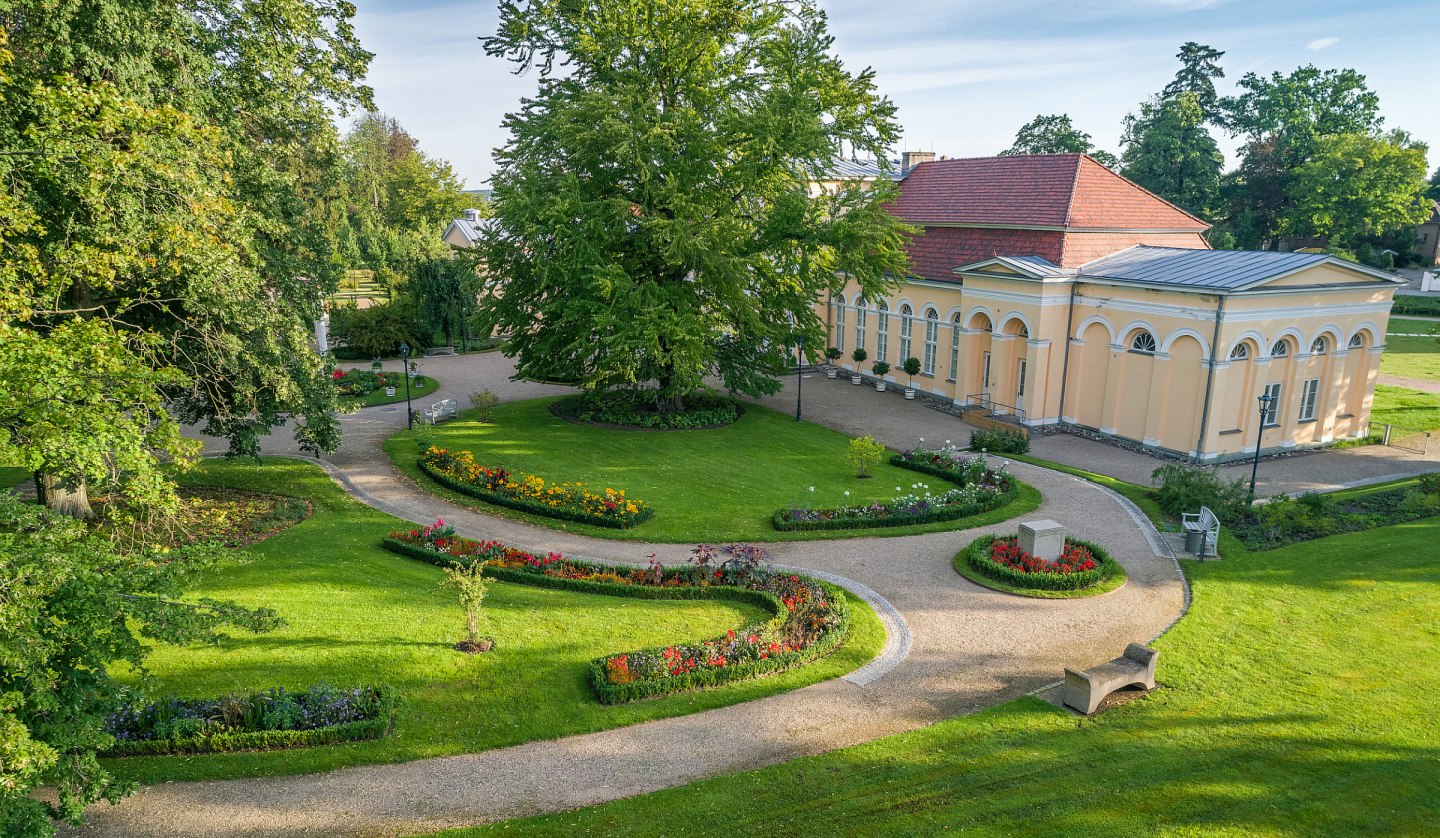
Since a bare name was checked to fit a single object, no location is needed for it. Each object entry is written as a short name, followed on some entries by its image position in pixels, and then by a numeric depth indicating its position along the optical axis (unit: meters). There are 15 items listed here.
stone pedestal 18.36
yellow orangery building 27.27
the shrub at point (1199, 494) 21.97
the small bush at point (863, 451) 24.56
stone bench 12.66
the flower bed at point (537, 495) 21.23
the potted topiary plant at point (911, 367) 36.66
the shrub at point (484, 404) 31.39
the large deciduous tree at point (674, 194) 27.27
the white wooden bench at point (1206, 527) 19.59
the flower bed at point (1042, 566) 17.61
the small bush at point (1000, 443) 28.16
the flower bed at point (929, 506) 21.17
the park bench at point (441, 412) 31.09
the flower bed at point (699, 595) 13.08
